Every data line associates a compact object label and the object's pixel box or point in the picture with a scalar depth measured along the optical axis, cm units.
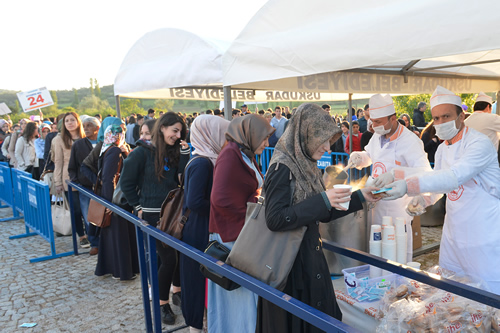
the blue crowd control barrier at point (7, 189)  756
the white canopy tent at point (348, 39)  235
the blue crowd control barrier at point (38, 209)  540
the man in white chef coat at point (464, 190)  233
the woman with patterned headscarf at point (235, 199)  241
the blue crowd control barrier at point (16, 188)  668
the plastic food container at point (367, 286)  244
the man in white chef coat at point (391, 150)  342
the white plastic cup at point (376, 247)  319
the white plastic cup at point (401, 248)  322
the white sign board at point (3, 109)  1577
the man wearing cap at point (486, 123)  315
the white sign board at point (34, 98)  1320
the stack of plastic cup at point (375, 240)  319
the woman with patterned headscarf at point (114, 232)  436
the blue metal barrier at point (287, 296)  149
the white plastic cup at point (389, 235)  315
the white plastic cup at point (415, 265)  266
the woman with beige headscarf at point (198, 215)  294
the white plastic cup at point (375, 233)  319
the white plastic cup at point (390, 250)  316
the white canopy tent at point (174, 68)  477
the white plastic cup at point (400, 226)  323
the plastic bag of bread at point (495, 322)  185
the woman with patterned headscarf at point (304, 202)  179
